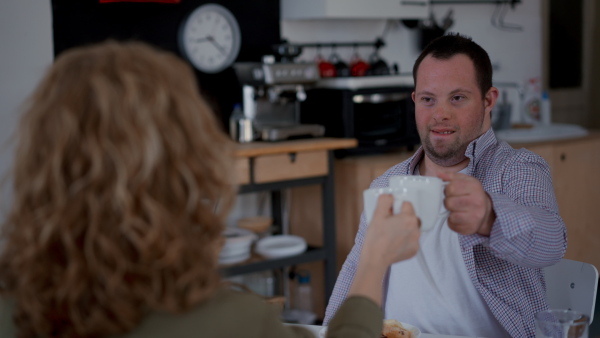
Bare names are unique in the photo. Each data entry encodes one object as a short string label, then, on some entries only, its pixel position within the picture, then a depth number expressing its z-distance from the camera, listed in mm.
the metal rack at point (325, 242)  3514
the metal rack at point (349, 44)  4207
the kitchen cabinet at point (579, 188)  4379
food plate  1428
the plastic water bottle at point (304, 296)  4066
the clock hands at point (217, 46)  3854
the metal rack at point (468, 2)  4696
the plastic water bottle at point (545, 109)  4992
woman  870
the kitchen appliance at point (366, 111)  3816
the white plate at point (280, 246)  3541
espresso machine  3646
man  1484
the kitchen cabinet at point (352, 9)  3918
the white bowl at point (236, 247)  3404
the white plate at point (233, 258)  3391
